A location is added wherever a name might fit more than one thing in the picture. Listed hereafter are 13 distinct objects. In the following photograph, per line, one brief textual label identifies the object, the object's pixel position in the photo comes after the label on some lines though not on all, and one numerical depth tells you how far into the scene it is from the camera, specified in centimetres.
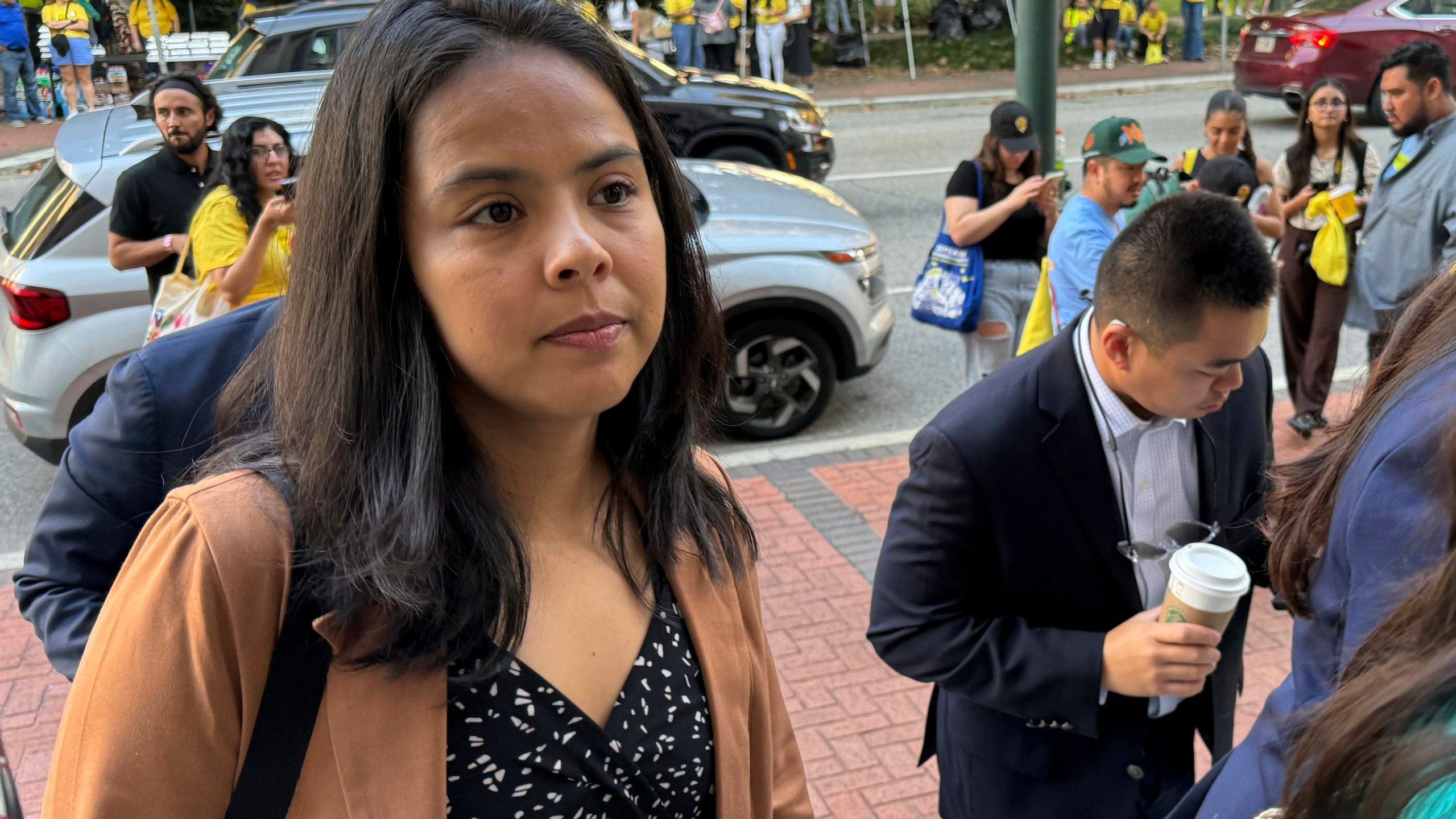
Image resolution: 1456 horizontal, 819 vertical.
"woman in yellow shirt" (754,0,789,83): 1908
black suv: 1080
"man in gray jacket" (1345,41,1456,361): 580
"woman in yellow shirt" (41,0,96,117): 1313
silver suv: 588
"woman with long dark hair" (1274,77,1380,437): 663
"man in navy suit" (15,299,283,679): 211
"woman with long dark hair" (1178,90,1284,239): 679
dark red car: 1538
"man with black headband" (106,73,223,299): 551
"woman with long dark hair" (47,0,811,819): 128
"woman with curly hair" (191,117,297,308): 424
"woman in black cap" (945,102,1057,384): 600
